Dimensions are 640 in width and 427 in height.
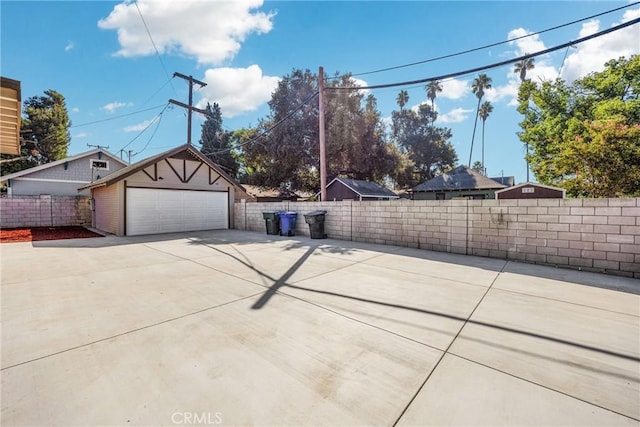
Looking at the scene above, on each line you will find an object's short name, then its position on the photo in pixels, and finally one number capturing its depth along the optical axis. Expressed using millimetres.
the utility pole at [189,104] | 16422
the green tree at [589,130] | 10531
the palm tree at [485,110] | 42438
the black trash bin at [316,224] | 9828
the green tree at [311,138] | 20453
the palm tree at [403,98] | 41438
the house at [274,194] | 23945
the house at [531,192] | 13922
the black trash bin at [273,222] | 11148
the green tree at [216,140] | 29856
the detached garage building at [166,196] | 11109
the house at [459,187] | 20703
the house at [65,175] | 15953
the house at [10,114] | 4176
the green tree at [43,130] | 24547
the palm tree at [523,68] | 36706
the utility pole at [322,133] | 10390
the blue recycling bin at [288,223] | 10766
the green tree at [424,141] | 35000
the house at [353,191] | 19172
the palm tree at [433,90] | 41256
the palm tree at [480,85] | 40188
